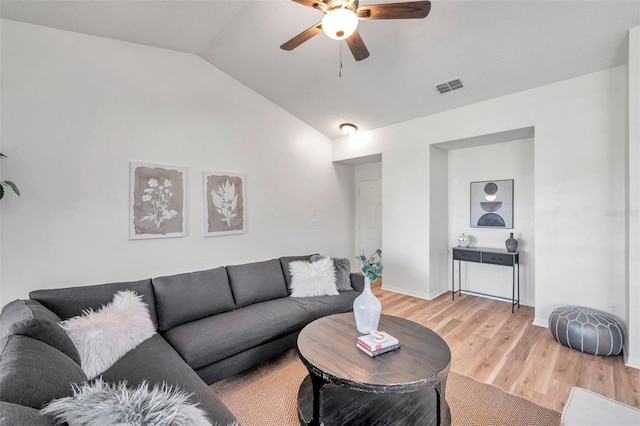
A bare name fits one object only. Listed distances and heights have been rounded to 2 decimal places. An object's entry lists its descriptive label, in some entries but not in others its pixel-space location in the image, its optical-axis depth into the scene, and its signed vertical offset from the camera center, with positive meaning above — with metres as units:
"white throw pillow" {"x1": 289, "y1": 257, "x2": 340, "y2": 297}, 3.11 -0.77
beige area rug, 1.82 -1.36
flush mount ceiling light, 4.51 +1.36
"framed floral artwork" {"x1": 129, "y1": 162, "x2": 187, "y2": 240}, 2.92 +0.12
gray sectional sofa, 1.04 -0.84
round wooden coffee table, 1.46 -0.88
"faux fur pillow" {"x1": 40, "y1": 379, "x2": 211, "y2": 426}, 0.83 -0.61
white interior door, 5.54 -0.10
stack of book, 1.68 -0.82
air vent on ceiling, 3.22 +1.48
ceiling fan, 1.76 +1.31
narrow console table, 3.68 -0.67
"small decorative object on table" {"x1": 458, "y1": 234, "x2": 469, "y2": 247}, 4.25 -0.47
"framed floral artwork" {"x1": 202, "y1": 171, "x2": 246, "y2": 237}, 3.45 +0.11
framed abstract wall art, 3.97 +0.09
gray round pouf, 2.50 -1.13
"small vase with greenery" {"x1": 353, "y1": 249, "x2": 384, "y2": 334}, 1.93 -0.70
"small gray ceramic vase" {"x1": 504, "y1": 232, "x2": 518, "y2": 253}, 3.70 -0.45
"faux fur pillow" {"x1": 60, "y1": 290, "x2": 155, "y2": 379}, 1.67 -0.79
